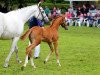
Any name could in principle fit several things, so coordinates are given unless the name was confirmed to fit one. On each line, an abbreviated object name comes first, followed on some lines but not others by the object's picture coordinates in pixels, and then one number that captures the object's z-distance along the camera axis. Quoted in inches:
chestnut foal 489.4
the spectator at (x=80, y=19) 1396.4
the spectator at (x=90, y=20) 1368.7
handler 560.3
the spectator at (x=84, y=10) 1466.5
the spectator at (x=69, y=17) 1406.5
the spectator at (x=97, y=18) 1334.6
